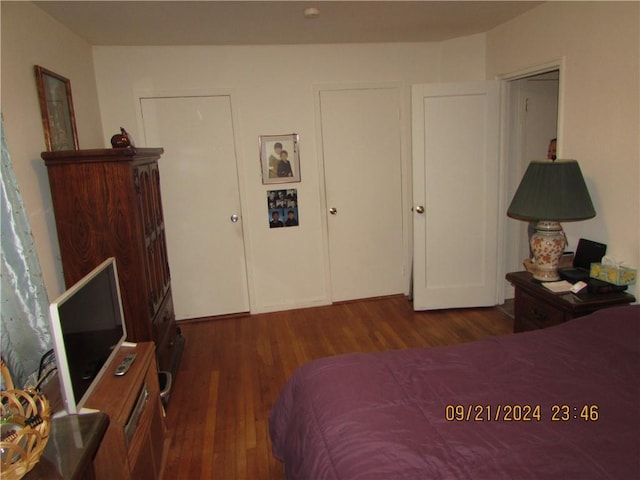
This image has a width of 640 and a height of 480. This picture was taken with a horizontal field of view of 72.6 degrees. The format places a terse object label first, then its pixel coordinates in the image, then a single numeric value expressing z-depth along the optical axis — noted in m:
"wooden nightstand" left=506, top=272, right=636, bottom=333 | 2.17
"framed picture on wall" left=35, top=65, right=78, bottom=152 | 2.35
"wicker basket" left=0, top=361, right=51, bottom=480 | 1.05
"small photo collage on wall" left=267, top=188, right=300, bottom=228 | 3.82
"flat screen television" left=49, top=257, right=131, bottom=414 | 1.46
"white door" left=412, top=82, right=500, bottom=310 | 3.48
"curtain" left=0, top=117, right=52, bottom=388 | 1.65
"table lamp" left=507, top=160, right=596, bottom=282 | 2.29
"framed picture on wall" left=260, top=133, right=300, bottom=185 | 3.72
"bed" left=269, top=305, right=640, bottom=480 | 1.15
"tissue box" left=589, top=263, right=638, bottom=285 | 2.26
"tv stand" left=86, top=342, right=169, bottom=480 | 1.55
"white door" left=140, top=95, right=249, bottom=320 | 3.56
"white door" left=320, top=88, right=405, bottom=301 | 3.80
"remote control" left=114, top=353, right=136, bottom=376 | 1.83
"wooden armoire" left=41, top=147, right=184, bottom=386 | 2.24
